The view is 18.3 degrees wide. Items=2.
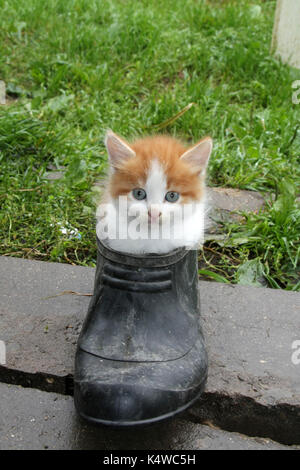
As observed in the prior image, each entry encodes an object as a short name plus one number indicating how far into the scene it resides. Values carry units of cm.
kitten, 84
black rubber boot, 78
